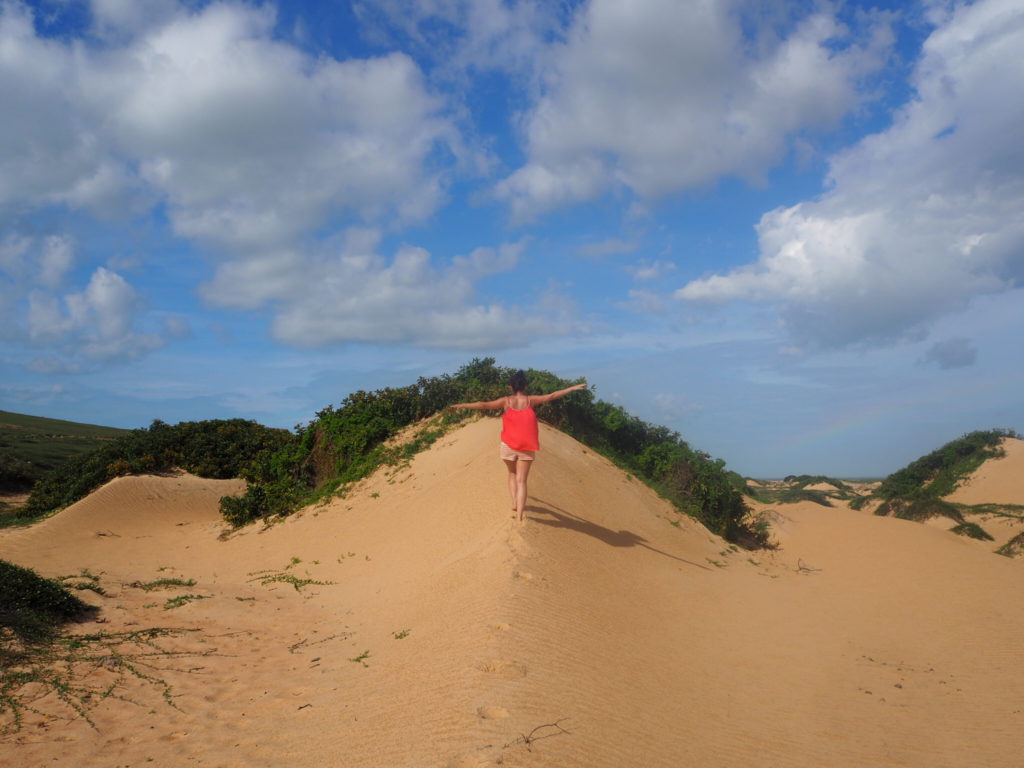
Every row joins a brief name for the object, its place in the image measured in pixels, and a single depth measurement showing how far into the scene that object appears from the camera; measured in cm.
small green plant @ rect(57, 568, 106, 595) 890
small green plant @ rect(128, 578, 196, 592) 982
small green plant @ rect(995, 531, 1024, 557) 1614
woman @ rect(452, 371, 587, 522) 861
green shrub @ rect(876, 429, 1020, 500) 2623
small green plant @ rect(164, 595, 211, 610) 859
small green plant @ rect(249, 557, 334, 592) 1018
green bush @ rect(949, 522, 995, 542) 1878
